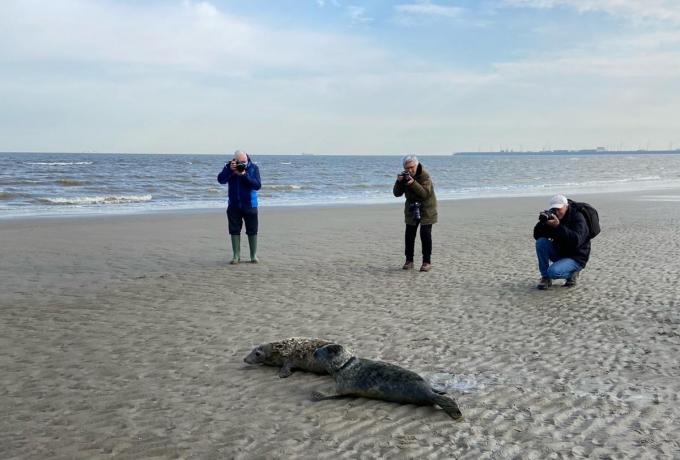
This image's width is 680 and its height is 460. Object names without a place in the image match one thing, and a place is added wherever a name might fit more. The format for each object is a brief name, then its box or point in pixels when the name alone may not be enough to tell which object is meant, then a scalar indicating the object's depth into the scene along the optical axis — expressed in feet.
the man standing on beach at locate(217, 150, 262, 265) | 33.42
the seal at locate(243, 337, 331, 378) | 16.80
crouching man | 26.12
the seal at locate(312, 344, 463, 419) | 13.92
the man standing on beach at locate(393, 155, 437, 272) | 31.14
